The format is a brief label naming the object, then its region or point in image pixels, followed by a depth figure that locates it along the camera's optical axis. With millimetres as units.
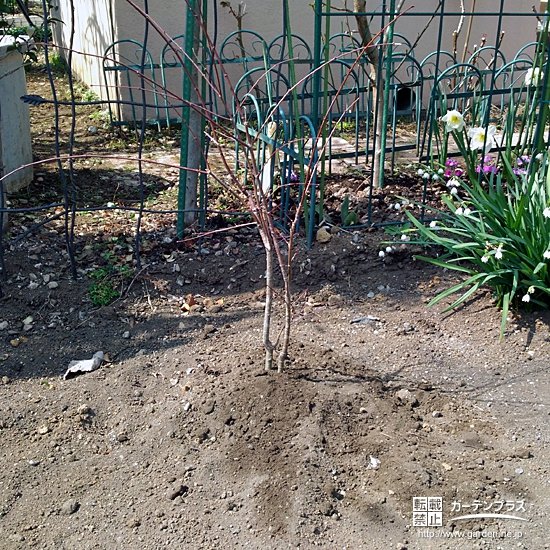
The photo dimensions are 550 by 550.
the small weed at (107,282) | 3176
